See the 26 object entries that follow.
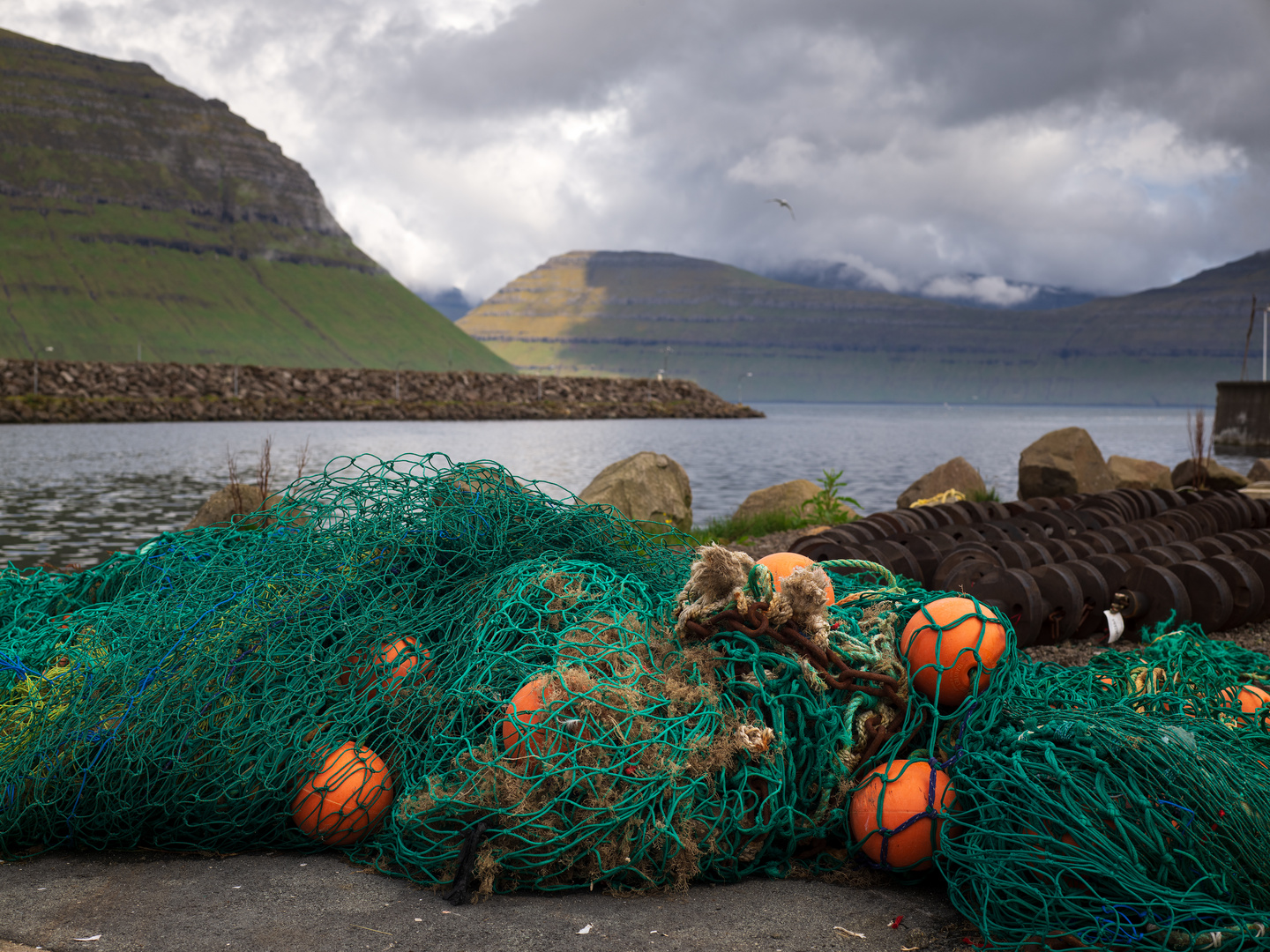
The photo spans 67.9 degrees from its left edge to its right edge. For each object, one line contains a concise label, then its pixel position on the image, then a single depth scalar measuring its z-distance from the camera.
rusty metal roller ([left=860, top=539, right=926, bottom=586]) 7.99
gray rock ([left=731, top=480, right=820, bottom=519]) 17.88
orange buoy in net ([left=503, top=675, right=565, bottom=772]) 3.76
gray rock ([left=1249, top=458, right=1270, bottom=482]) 22.36
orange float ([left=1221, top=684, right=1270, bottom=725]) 4.73
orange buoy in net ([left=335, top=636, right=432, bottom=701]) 4.39
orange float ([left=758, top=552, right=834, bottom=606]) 5.13
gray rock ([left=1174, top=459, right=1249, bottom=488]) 22.41
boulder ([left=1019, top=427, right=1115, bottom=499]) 20.58
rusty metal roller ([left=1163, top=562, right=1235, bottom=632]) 7.33
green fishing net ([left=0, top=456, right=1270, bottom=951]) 3.36
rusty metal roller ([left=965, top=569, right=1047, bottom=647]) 6.46
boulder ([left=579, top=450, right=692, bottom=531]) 14.27
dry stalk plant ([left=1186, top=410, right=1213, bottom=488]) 20.58
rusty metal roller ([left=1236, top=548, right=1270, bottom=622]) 8.15
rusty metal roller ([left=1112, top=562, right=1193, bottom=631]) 7.19
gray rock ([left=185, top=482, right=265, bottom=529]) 10.71
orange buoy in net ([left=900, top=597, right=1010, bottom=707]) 4.22
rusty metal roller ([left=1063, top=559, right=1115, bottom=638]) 7.26
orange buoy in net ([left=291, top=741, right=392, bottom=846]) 4.07
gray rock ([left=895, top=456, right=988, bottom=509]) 19.55
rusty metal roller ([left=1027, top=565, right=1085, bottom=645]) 6.83
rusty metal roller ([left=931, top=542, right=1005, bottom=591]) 7.36
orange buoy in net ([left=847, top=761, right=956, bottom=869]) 3.78
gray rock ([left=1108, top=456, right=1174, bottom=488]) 21.93
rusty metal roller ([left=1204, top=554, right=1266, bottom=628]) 7.78
